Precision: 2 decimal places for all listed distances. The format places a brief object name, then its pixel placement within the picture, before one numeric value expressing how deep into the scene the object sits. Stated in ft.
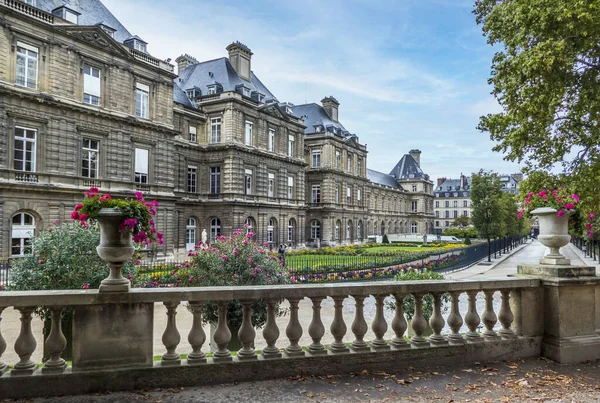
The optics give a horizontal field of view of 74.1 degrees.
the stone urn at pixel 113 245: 12.83
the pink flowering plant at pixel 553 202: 16.27
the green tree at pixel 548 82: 25.76
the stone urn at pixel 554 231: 16.25
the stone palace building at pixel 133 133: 66.54
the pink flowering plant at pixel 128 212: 12.79
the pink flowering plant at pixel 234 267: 23.66
